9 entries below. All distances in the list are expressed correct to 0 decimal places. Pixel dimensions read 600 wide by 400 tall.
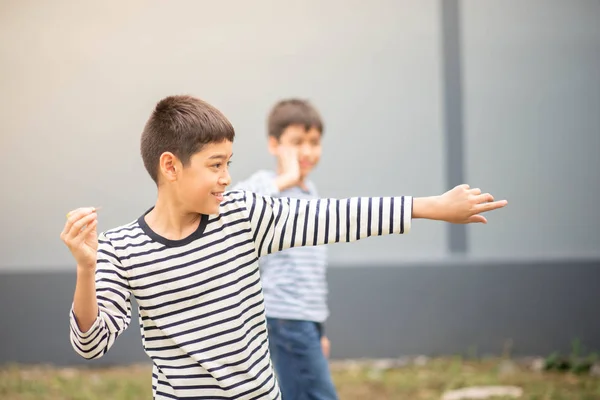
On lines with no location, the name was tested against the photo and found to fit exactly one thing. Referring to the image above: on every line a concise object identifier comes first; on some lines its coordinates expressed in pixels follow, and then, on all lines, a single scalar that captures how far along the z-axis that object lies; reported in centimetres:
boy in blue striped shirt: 585
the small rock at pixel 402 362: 999
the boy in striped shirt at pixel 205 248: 394
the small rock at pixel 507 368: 944
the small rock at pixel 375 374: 930
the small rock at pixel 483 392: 838
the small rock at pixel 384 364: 991
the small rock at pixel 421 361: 996
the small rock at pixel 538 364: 959
